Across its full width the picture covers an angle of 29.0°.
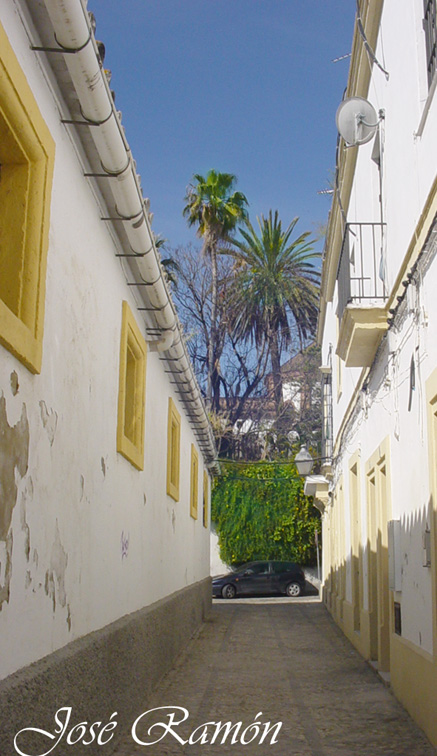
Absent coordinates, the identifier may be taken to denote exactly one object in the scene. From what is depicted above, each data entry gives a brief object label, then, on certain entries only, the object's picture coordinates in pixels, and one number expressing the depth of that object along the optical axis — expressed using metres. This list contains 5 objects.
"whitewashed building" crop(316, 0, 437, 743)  6.60
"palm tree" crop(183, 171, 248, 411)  36.53
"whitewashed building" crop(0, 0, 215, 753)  4.46
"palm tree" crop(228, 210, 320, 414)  37.16
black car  27.59
